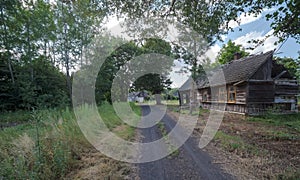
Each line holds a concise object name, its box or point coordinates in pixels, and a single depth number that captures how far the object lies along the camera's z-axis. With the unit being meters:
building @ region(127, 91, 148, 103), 40.71
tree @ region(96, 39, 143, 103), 15.42
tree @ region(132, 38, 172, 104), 27.81
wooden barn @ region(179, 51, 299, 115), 10.78
